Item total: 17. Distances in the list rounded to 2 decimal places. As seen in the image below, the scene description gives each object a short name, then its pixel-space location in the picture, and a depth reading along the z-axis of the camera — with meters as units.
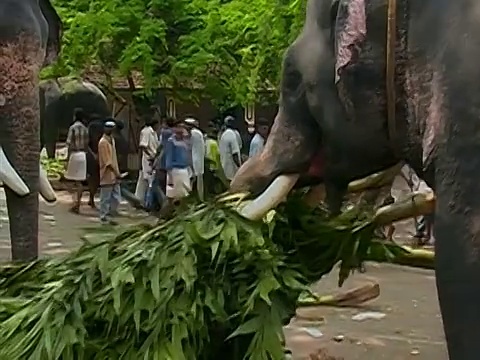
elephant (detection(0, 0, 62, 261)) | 5.51
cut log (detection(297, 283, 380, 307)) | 6.17
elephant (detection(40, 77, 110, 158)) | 26.42
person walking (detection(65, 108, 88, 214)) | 16.03
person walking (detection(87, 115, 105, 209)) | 16.47
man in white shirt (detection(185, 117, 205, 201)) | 14.32
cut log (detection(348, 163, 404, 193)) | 3.87
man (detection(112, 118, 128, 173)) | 21.61
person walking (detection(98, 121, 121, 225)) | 14.90
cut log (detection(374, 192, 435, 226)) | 3.57
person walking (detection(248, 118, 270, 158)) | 15.89
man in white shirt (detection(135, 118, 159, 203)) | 16.14
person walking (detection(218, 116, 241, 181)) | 15.00
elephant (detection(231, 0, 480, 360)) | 2.63
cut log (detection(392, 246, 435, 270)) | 4.15
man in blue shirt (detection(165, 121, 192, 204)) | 14.17
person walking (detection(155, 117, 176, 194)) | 14.94
